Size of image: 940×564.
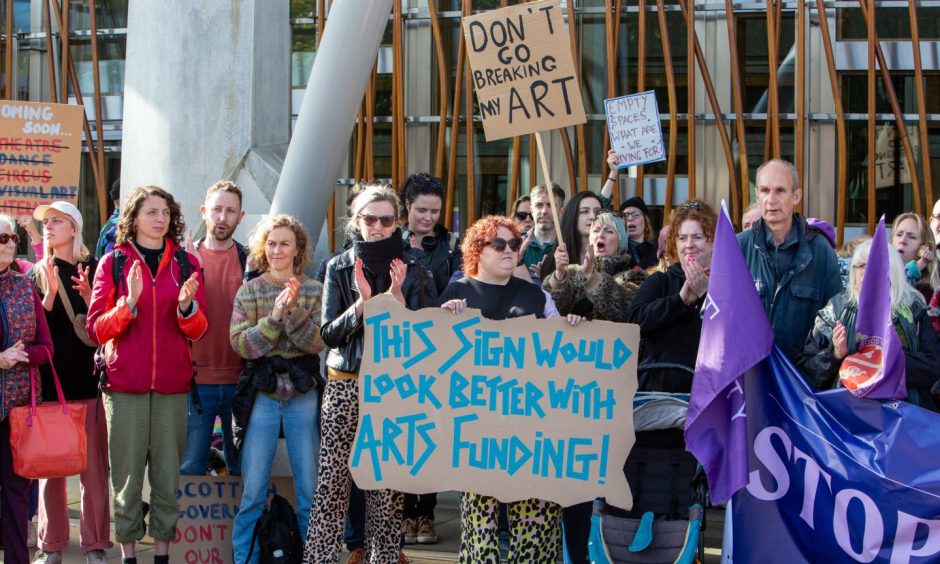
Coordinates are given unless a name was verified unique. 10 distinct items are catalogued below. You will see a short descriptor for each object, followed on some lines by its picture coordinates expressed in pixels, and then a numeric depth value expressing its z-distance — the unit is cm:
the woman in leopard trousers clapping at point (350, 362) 559
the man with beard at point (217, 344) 627
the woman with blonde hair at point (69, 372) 609
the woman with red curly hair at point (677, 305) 548
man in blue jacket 558
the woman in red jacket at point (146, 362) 576
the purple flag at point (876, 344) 487
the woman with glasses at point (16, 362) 574
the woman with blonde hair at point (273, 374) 582
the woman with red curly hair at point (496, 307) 516
